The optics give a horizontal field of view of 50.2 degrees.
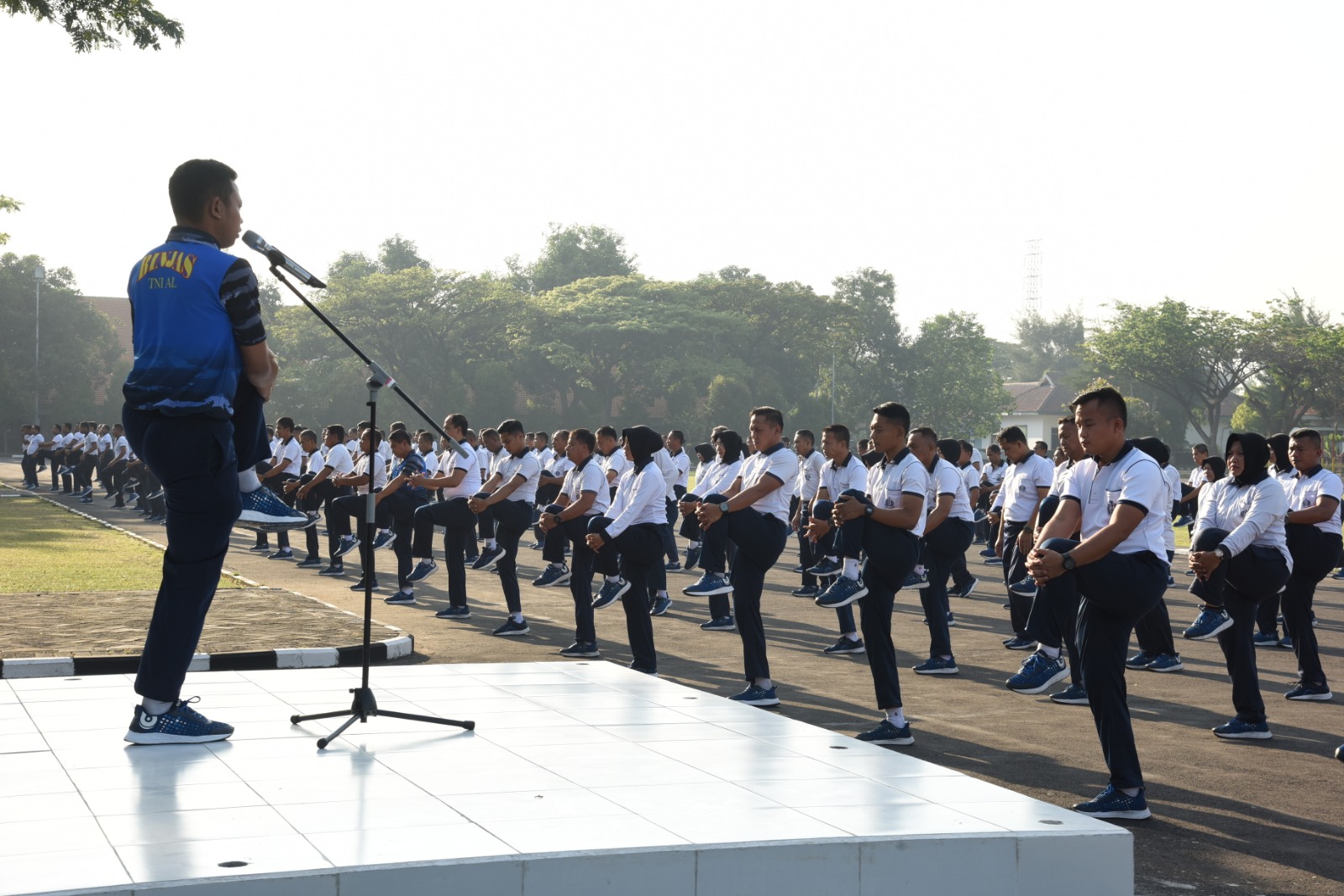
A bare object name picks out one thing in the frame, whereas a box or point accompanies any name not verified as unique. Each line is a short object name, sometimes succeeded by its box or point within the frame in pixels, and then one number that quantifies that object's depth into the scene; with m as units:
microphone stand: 6.23
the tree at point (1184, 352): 70.25
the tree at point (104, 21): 22.31
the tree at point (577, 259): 101.69
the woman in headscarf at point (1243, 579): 8.77
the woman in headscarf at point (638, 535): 10.64
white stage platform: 4.50
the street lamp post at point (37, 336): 68.81
